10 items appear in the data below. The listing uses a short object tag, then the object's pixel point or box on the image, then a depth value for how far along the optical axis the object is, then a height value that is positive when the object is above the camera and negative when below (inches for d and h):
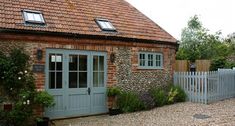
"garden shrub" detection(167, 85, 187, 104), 554.3 -53.8
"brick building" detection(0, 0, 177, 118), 432.1 +24.8
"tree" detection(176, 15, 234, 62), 1114.7 +76.5
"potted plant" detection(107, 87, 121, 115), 489.7 -54.9
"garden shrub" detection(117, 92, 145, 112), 498.0 -60.7
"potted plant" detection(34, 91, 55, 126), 396.3 -46.6
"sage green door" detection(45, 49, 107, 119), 448.1 -26.1
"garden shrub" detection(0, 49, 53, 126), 380.8 -32.4
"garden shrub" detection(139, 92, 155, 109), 513.6 -58.1
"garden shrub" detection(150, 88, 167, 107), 531.0 -54.3
